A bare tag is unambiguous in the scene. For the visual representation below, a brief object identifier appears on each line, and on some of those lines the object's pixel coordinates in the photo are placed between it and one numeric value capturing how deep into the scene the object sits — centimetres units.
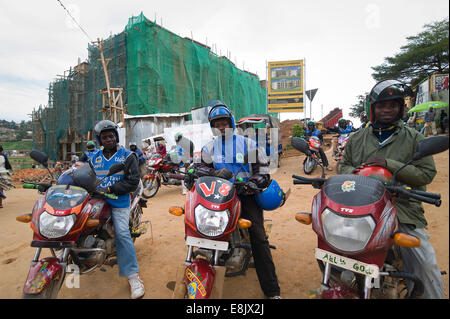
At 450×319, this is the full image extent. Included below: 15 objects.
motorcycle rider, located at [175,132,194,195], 701
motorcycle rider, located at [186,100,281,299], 240
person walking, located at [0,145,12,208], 692
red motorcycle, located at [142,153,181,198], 745
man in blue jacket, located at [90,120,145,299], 267
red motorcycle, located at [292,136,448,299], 135
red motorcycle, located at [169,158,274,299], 173
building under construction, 1661
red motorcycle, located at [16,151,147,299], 195
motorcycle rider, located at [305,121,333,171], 922
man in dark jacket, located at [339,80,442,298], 168
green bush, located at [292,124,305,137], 1421
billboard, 1764
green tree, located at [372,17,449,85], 1169
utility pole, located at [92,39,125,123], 1318
